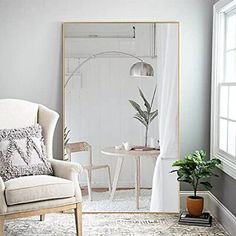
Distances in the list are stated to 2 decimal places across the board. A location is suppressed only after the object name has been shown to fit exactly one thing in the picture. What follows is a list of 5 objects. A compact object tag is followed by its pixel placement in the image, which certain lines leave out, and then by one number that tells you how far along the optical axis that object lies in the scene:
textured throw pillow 4.01
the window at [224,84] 4.33
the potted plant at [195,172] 4.42
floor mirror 4.70
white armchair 3.66
